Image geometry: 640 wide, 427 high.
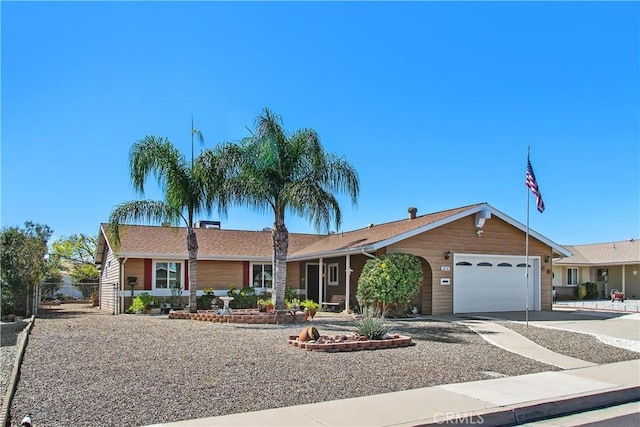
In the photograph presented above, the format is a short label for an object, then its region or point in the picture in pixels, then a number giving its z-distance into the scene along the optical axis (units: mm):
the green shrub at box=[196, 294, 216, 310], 23141
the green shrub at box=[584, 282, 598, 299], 35188
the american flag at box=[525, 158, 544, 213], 15784
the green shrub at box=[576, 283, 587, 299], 34406
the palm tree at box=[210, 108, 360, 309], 17094
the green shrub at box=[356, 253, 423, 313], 17266
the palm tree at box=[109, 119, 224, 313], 18391
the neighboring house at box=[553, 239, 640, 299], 34531
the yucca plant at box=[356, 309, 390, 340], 11414
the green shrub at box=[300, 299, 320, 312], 17922
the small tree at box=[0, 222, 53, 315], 19312
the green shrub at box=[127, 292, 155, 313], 21781
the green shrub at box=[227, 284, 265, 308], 23250
